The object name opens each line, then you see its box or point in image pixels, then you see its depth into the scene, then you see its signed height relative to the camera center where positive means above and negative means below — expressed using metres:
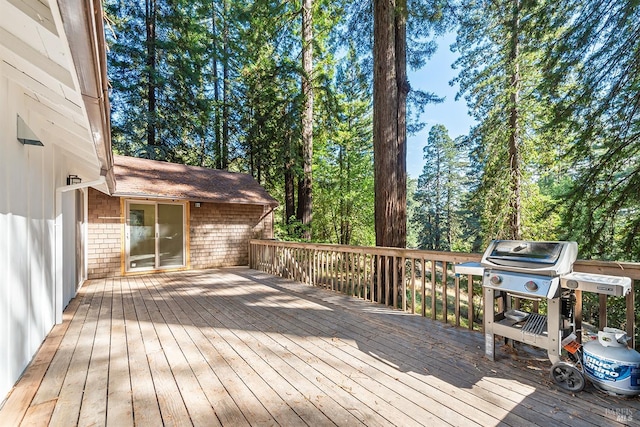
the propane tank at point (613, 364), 1.91 -1.09
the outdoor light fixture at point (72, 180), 4.35 +0.59
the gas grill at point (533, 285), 2.15 -0.59
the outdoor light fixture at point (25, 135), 2.32 +0.72
